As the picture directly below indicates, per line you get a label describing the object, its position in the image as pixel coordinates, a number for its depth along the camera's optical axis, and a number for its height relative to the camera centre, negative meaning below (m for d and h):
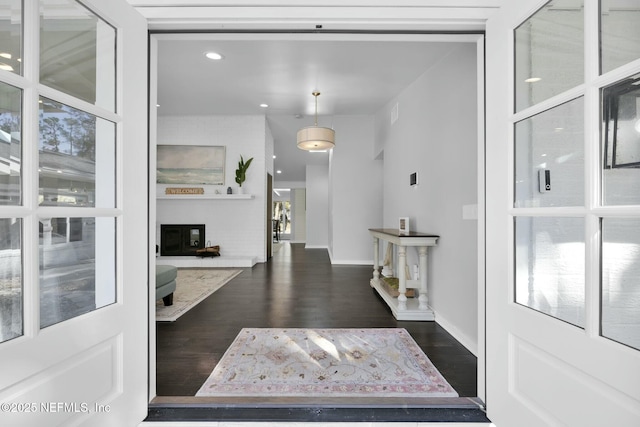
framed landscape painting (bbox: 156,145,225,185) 5.72 +0.97
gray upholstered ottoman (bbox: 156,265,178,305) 2.81 -0.71
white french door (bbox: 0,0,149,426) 0.84 +0.00
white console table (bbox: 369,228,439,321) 2.76 -0.73
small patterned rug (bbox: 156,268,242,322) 2.85 -1.02
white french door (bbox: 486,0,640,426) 0.81 +0.00
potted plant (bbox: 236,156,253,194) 5.58 +0.80
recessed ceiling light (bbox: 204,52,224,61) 3.27 +1.83
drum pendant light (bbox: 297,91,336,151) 4.28 +1.14
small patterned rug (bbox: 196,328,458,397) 1.60 -1.00
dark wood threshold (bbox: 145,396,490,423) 1.32 -0.95
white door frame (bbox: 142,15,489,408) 1.30 +0.88
